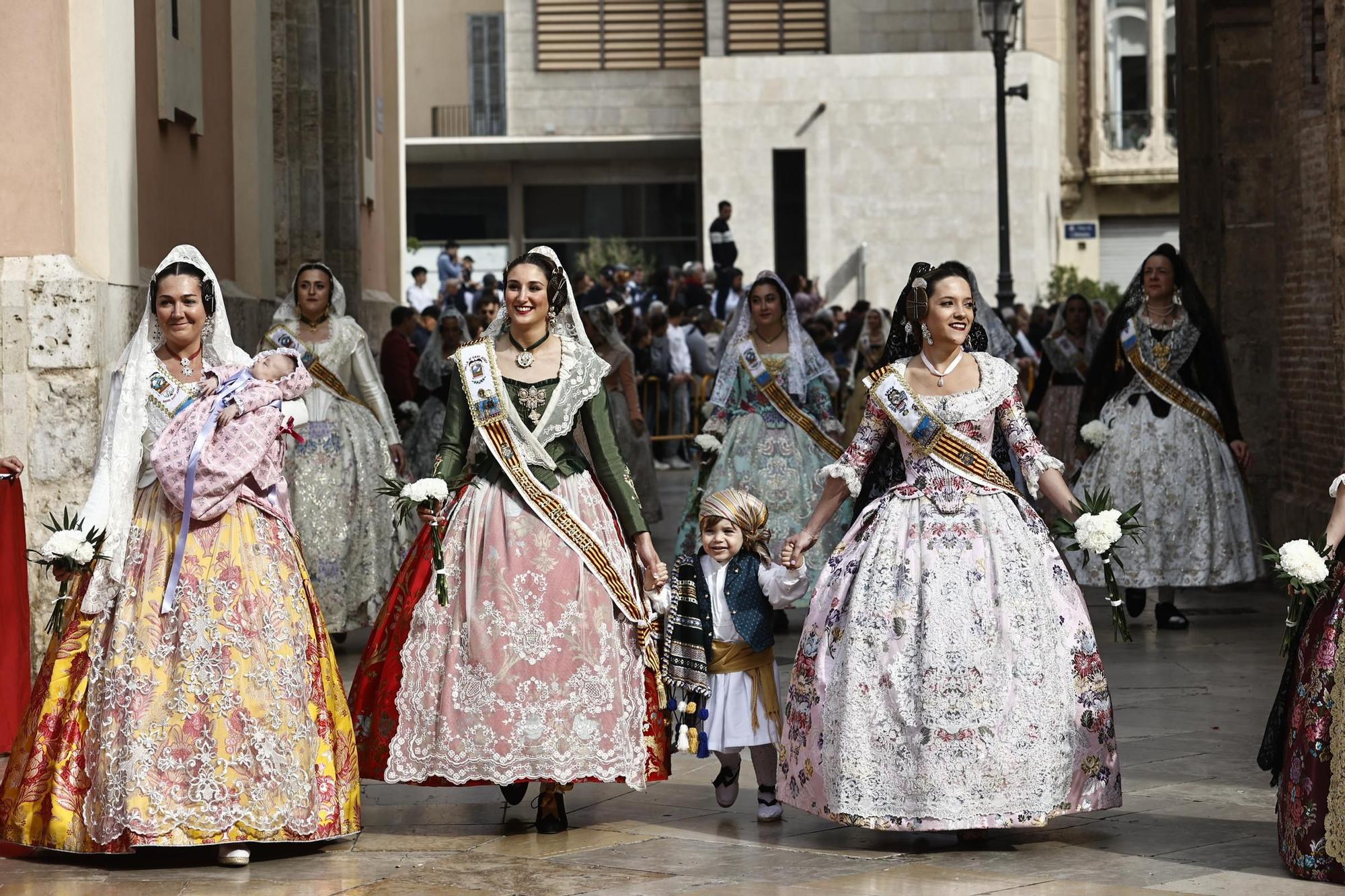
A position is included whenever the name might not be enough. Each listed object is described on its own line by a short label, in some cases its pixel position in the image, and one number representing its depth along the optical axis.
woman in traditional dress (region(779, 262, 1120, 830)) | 6.61
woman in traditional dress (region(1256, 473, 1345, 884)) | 6.16
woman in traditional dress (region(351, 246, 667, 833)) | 6.97
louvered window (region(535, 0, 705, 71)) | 39.38
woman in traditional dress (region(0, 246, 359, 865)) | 6.57
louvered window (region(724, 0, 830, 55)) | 37.28
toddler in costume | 7.23
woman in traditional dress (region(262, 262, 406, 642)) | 11.39
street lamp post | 21.02
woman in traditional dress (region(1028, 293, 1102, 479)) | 14.94
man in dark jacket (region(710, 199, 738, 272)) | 28.25
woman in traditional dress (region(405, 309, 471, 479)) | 14.89
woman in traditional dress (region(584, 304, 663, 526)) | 14.91
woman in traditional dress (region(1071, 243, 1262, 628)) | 11.65
